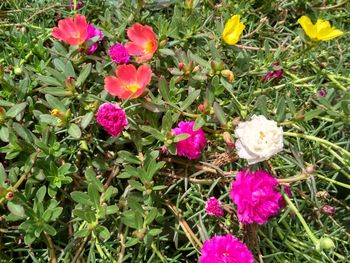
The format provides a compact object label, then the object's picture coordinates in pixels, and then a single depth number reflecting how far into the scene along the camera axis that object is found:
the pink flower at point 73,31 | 0.31
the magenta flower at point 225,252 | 0.25
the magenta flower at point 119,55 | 0.32
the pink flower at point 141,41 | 0.32
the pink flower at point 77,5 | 0.37
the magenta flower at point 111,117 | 0.26
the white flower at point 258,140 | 0.24
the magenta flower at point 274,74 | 0.33
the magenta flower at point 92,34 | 0.33
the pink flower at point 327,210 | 0.29
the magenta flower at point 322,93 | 0.32
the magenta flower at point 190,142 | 0.28
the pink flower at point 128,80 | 0.29
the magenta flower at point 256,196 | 0.25
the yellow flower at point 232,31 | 0.30
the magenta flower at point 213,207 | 0.27
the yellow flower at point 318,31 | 0.28
